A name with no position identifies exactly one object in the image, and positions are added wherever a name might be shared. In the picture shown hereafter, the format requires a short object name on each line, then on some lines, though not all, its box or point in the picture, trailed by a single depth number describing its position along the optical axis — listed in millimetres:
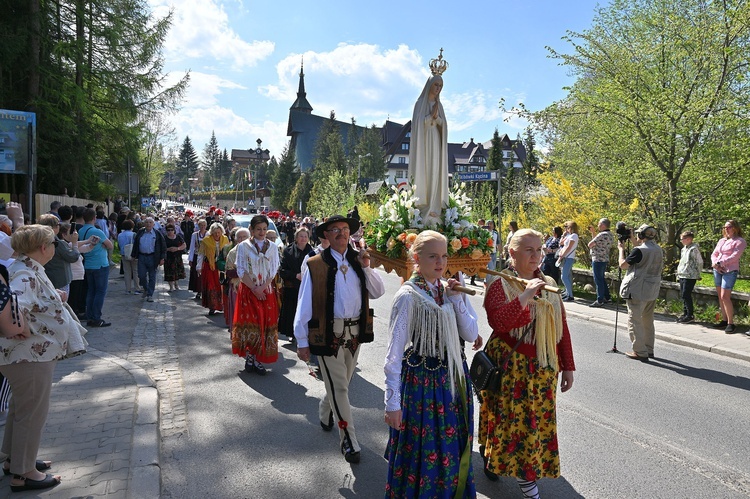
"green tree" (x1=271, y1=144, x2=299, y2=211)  80312
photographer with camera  7676
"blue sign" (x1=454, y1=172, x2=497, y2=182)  13623
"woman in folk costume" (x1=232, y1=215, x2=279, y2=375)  6719
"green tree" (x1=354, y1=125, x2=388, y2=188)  73812
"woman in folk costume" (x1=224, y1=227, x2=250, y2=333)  8055
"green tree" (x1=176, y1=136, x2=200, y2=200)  151875
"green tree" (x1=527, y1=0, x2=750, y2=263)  11445
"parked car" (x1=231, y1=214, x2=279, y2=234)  15713
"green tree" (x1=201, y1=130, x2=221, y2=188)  152675
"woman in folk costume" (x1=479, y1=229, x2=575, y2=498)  3473
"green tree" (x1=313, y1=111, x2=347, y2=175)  70250
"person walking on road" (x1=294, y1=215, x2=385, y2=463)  4297
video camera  8055
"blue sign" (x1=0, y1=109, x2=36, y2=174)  14195
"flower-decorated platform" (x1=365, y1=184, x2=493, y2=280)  5281
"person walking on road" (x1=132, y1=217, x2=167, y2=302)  12500
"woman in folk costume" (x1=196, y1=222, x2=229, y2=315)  10930
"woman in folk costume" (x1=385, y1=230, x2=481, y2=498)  3086
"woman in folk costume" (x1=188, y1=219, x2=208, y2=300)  12719
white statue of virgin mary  5844
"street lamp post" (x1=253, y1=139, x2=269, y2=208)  60844
